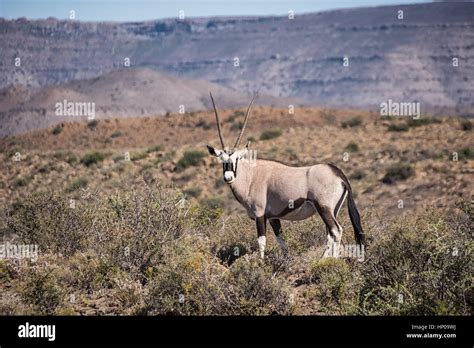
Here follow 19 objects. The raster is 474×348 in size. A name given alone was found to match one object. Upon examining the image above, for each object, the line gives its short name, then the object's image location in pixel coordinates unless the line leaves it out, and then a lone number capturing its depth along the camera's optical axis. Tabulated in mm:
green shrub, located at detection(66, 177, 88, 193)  32350
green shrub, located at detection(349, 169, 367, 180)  31828
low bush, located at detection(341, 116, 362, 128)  45503
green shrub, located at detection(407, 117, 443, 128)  42000
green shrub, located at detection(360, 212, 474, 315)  9336
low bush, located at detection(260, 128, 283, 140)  42125
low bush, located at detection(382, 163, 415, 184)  30469
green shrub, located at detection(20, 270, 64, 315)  10531
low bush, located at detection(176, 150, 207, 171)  35656
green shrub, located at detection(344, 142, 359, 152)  36888
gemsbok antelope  12031
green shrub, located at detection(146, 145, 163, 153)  40431
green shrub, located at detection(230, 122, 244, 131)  50344
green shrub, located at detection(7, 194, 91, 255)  13453
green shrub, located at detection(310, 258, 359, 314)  10141
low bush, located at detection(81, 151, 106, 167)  38531
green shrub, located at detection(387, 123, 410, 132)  41059
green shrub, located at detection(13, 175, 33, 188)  34281
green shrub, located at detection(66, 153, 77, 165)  38938
